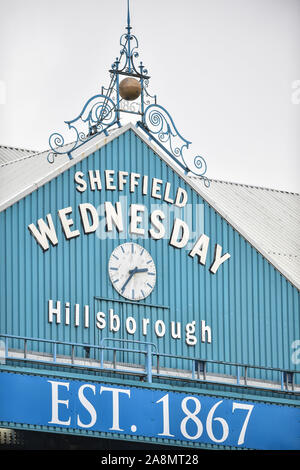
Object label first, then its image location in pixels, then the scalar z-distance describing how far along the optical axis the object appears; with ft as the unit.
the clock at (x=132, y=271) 177.78
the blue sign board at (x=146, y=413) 159.63
